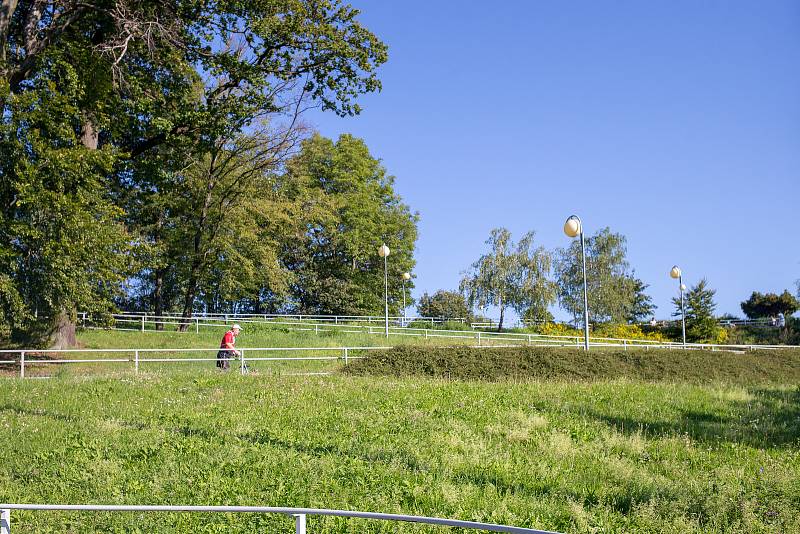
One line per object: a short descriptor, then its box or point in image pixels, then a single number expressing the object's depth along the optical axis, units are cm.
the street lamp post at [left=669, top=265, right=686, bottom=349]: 4003
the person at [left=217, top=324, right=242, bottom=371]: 2349
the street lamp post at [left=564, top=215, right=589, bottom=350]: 2344
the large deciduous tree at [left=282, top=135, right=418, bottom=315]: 5975
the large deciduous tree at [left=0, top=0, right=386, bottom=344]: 2405
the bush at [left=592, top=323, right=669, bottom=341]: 5628
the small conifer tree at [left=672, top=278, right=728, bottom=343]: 5162
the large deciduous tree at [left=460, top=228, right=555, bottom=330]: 6569
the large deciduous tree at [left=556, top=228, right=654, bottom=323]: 7250
